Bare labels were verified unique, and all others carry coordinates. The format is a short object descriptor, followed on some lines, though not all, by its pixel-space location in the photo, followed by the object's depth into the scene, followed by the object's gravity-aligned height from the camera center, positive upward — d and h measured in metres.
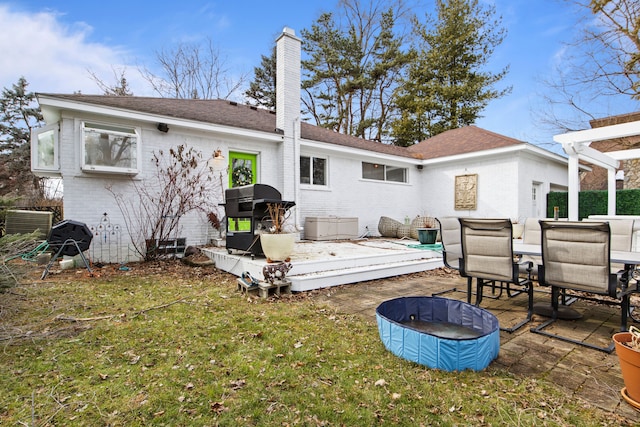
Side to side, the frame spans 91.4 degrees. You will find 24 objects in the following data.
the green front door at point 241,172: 8.34 +1.16
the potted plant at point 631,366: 1.95 -0.97
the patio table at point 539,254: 3.07 -0.47
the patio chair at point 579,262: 2.84 -0.46
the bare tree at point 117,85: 16.46 +6.95
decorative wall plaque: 10.97 +0.78
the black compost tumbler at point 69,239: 5.25 -0.43
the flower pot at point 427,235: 8.28 -0.56
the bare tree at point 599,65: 11.80 +5.95
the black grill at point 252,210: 5.39 +0.07
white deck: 5.05 -0.91
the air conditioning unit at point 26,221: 7.98 -0.19
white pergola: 6.49 +1.56
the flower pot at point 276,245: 4.91 -0.49
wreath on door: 8.42 +1.04
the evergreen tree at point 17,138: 18.34 +4.74
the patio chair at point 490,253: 3.47 -0.46
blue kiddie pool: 2.38 -1.04
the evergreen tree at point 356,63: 20.88 +10.17
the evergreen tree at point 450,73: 19.52 +9.11
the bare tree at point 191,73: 17.94 +8.42
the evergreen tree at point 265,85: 21.31 +8.93
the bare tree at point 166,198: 6.88 +0.37
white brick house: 6.25 +1.63
